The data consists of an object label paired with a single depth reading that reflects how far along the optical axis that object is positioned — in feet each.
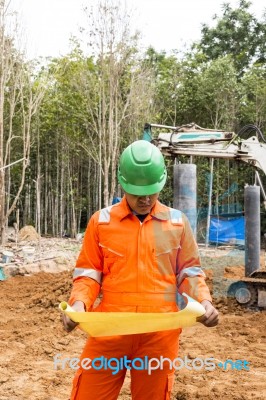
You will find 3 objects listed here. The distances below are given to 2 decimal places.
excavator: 25.17
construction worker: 6.69
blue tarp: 49.88
